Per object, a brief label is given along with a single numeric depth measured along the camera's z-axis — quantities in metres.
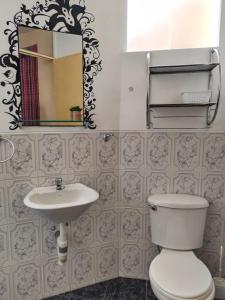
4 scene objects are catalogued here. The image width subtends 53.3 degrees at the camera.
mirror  1.42
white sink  1.22
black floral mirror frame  1.37
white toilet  1.31
